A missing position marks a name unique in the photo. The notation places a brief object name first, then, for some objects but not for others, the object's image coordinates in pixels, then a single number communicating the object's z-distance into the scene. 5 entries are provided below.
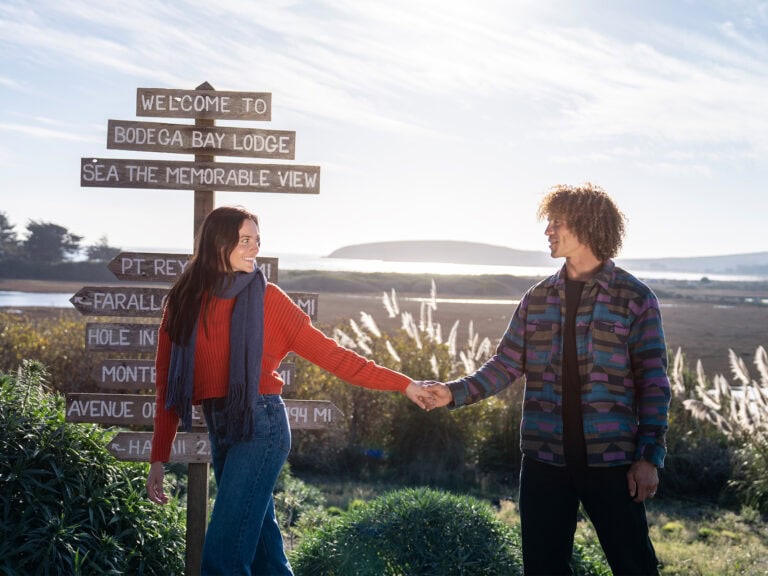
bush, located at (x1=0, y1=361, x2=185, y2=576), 3.70
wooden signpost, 4.87
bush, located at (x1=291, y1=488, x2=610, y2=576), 4.09
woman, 3.18
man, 3.11
